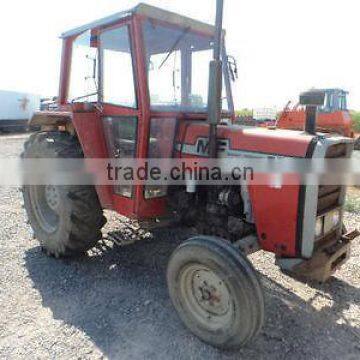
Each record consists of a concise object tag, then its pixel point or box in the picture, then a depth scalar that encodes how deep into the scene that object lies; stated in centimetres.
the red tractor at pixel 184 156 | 304
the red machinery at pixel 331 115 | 1288
